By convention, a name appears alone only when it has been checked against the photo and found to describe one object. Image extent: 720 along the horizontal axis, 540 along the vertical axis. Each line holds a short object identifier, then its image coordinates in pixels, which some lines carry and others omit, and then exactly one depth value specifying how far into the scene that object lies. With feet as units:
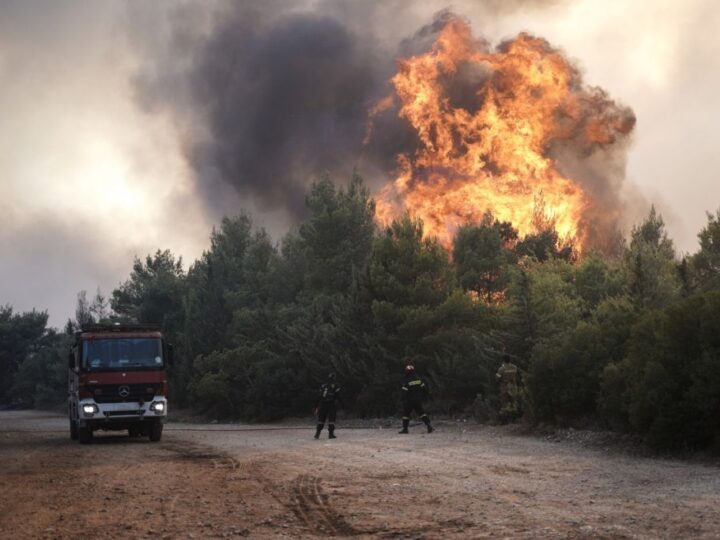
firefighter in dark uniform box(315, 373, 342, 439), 86.58
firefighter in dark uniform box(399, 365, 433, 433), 86.74
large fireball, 223.51
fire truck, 82.43
